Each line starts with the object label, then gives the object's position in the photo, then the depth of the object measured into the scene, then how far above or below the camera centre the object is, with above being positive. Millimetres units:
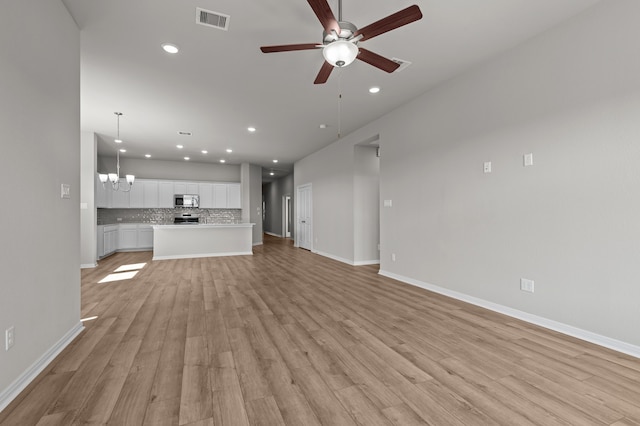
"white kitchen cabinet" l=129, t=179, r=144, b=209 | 8969 +650
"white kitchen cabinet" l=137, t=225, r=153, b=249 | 9055 -685
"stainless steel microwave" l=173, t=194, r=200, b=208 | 9391 +498
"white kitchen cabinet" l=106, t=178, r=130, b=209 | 8781 +550
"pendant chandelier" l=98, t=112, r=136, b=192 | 6134 +895
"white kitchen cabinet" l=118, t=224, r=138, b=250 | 8820 -674
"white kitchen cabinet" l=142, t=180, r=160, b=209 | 9102 +687
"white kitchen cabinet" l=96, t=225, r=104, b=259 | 7113 -664
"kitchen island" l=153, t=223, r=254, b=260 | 7418 -714
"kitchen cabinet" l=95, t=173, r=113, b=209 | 8094 +613
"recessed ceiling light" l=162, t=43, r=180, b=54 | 3091 +1860
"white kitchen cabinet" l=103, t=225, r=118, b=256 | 7590 -663
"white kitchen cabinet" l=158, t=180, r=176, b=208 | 9259 +725
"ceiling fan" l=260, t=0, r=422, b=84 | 1875 +1310
